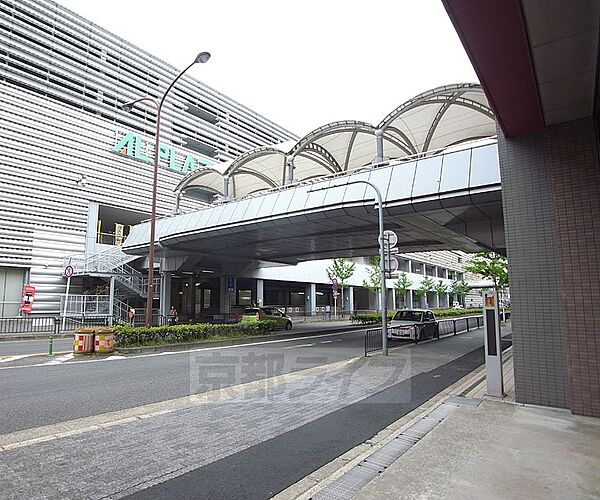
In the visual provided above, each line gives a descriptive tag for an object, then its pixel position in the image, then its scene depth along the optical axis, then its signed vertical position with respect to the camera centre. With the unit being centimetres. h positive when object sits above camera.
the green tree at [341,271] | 4403 +339
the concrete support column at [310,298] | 4769 +43
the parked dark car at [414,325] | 1855 -111
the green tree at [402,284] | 5372 +235
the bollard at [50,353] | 1404 -178
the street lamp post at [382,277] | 1343 +84
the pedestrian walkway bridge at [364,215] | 1323 +378
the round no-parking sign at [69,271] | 1809 +137
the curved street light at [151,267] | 1632 +139
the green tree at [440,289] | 7012 +217
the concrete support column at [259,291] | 4018 +105
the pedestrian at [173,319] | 2666 -114
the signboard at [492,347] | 737 -83
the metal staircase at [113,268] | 2855 +249
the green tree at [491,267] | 2824 +245
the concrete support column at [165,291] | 3122 +82
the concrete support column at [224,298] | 3734 +33
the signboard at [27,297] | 1820 +21
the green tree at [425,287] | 6561 +236
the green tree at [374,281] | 5099 +268
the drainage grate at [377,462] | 390 -180
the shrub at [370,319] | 3384 -145
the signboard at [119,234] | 3669 +630
